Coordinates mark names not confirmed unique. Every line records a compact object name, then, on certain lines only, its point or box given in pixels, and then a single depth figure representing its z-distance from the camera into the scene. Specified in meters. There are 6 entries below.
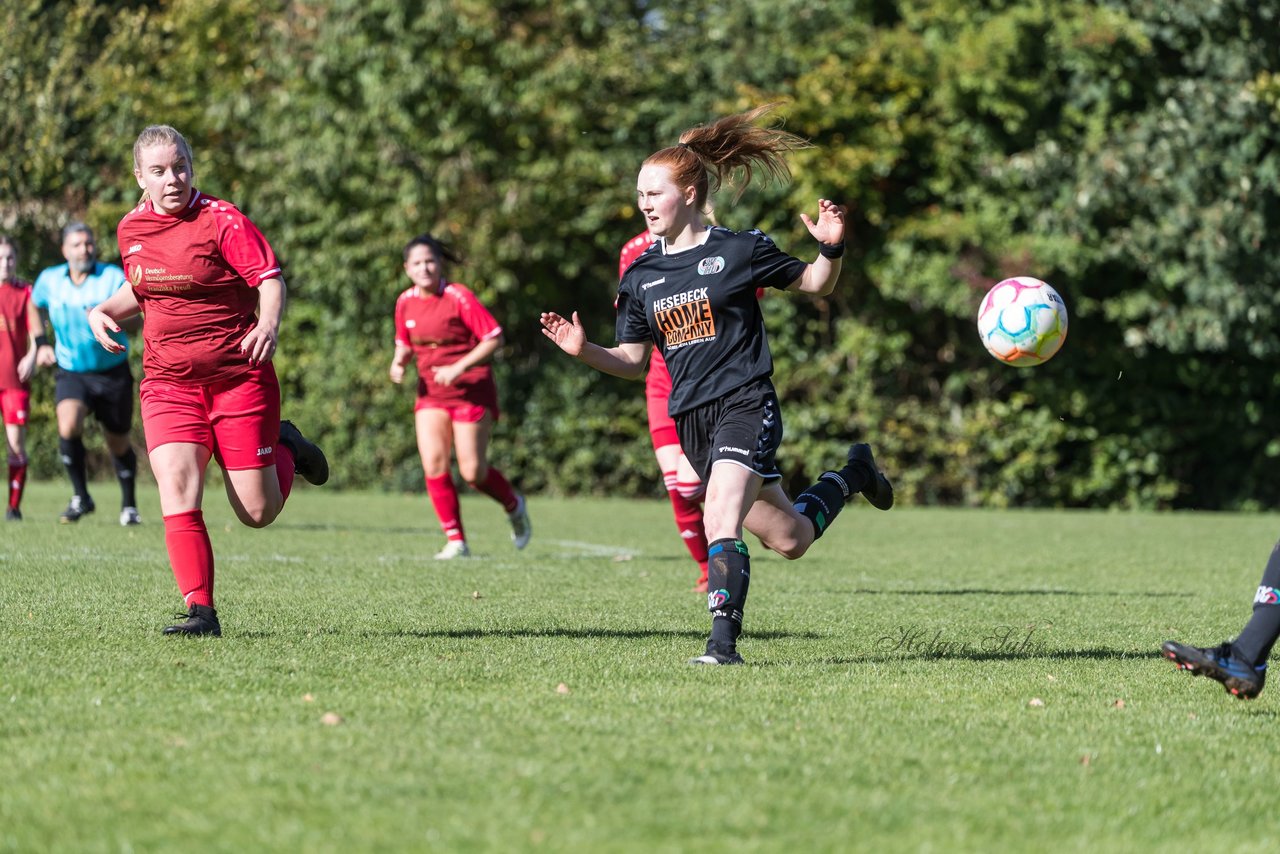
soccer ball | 14.78
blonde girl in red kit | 12.53
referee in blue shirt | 25.16
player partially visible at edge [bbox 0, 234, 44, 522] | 26.39
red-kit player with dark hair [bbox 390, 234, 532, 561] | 21.67
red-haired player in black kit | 11.81
